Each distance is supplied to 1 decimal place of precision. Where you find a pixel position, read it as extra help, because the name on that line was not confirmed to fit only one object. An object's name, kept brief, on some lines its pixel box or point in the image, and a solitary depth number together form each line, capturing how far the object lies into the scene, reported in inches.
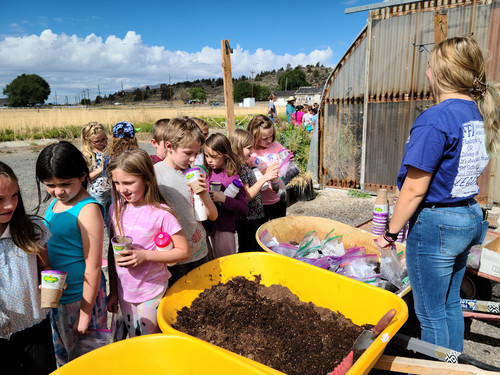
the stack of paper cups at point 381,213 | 101.8
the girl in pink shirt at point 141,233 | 71.9
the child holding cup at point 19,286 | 57.4
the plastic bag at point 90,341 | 66.7
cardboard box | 96.9
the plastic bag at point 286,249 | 106.0
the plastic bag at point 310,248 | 104.2
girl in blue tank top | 65.8
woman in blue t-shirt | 64.6
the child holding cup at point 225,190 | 98.1
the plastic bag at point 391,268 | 91.5
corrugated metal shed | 201.5
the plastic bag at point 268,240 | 108.6
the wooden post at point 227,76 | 176.7
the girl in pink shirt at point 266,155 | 133.5
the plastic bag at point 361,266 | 92.9
